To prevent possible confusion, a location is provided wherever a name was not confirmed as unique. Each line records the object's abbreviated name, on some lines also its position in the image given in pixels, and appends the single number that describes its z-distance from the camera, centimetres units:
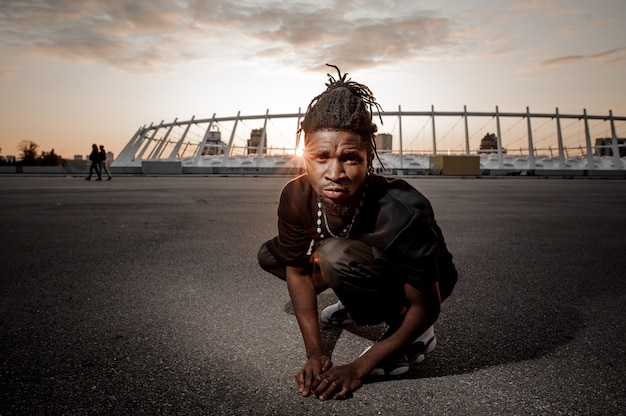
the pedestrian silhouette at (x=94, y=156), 1838
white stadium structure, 3702
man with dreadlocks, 163
